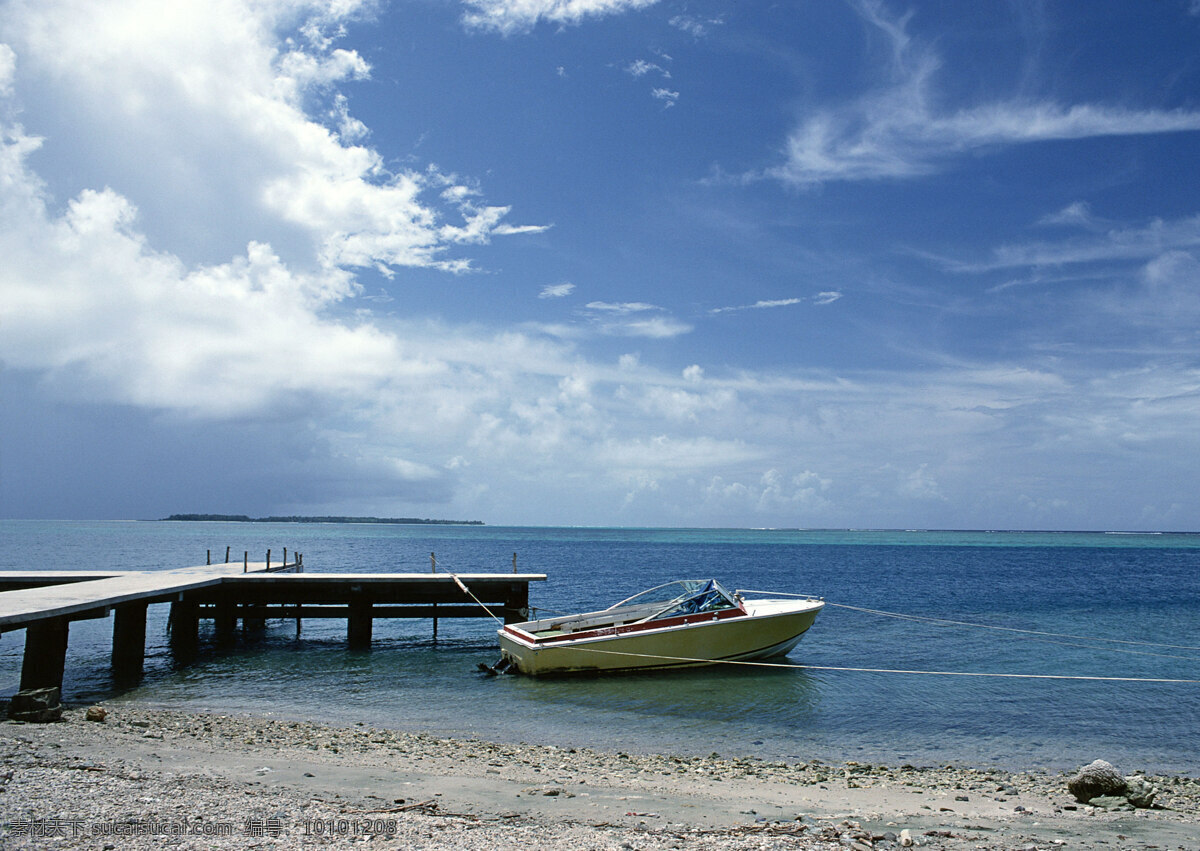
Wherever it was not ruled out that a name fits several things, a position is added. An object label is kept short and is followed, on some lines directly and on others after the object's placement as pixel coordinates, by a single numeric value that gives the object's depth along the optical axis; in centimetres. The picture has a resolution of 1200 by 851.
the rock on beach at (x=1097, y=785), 908
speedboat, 1714
